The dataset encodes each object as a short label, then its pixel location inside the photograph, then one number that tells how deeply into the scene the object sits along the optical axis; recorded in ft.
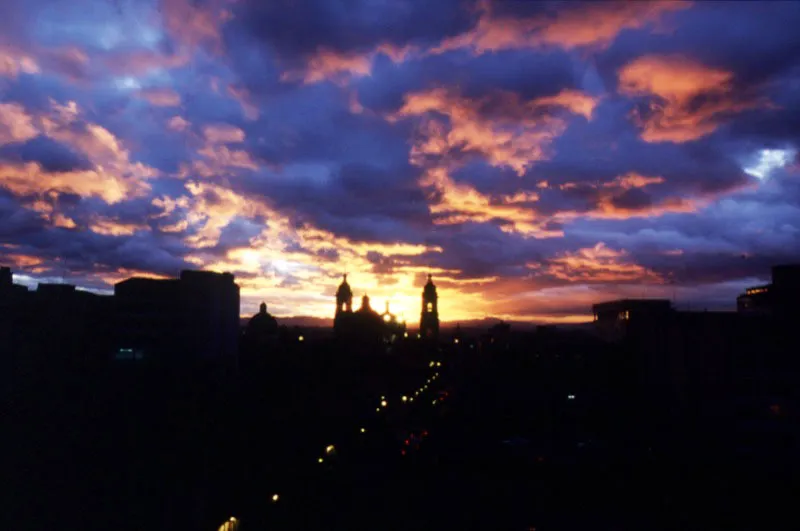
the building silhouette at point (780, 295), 215.92
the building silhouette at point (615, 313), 279.08
